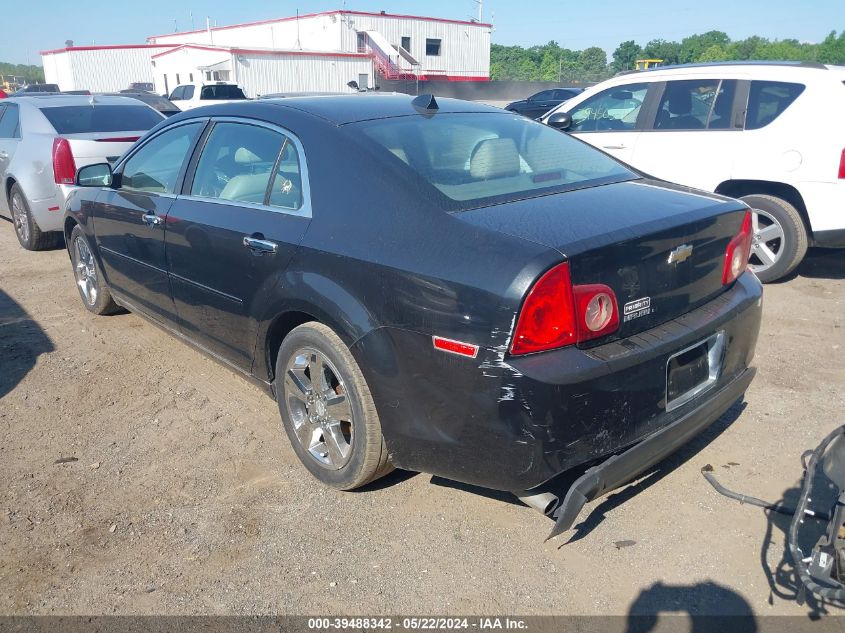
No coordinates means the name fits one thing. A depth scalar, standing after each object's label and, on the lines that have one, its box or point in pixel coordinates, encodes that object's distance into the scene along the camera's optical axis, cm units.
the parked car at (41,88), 3189
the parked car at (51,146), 728
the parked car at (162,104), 1653
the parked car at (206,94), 2339
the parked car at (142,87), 3631
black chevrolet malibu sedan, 242
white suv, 576
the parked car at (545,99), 2173
